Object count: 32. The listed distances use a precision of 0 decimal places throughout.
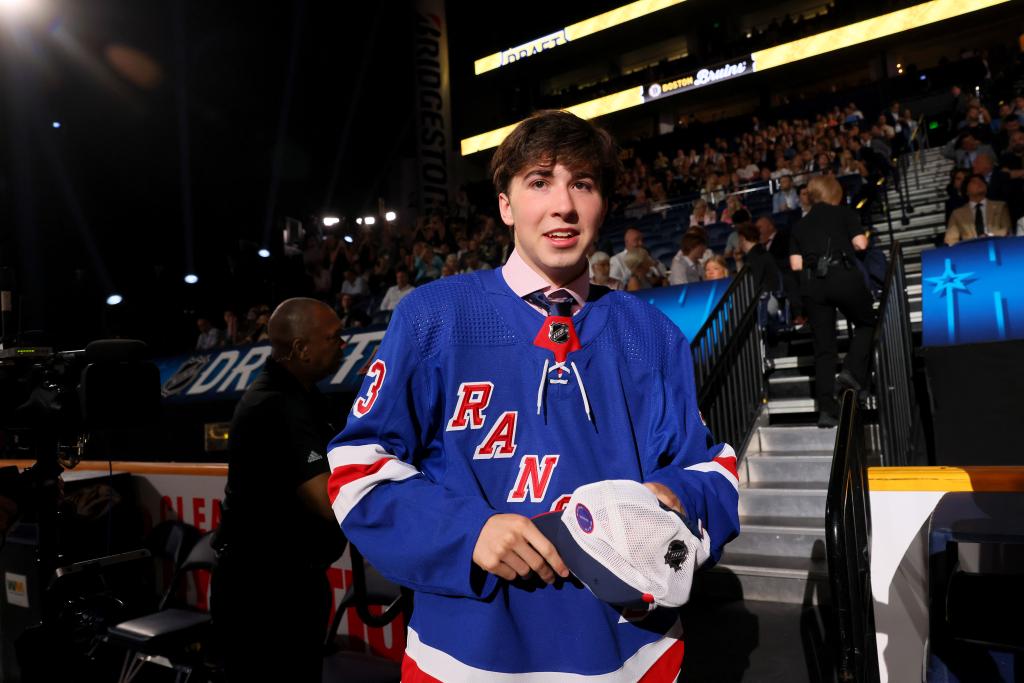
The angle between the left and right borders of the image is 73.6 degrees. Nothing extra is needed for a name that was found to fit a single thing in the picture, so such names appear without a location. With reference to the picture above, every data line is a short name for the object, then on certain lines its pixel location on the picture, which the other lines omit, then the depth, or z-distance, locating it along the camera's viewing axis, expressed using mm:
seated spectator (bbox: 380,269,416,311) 10594
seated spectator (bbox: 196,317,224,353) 12609
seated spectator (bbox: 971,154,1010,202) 7066
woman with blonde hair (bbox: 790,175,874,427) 5141
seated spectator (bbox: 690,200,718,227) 10508
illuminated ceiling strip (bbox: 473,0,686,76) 25359
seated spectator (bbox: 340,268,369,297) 12203
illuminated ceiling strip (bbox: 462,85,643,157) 26156
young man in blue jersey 1054
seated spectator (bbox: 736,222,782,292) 6519
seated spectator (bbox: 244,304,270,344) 10911
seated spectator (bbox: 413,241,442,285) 10909
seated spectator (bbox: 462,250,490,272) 10102
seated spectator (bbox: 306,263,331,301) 13141
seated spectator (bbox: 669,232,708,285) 7279
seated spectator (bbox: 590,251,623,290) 7180
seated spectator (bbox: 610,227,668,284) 7492
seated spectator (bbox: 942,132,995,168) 9938
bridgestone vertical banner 21703
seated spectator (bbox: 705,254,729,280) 7230
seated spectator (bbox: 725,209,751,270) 7578
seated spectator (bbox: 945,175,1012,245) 6621
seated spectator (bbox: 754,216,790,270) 7348
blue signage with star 4805
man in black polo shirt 2316
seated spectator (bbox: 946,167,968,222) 8073
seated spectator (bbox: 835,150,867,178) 11094
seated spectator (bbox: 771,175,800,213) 10586
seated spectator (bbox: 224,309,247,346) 12242
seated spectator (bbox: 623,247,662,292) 7309
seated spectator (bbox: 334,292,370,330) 10834
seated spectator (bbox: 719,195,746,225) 10141
